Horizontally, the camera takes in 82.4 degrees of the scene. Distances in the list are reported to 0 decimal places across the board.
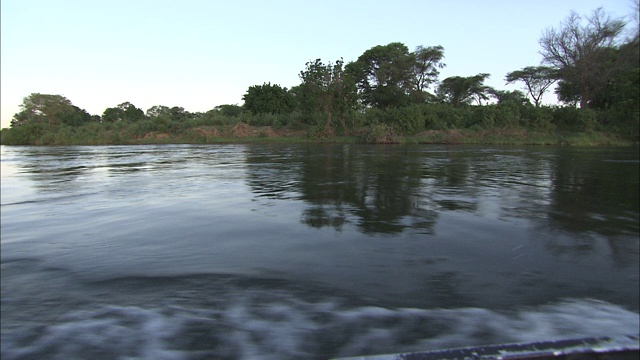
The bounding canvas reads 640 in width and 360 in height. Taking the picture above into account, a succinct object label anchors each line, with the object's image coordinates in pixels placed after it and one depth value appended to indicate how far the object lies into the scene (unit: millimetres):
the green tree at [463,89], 50156
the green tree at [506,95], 50556
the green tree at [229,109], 71000
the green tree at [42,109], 58656
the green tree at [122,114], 55478
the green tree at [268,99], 51438
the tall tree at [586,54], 35000
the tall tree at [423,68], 47219
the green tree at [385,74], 47438
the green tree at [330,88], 36562
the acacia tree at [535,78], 45772
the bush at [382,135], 32719
